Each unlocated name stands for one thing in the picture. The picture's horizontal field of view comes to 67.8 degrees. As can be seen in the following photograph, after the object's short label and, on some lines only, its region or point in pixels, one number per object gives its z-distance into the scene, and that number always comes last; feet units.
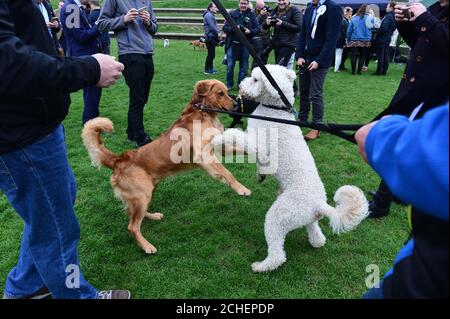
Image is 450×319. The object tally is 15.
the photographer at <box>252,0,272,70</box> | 30.24
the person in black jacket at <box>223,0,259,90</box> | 30.99
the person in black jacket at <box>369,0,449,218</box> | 4.11
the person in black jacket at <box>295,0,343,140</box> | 17.95
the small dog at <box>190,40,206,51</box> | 54.39
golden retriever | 11.05
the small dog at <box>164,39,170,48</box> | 57.97
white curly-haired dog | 8.69
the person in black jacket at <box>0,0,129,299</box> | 5.08
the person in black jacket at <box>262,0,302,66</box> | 25.64
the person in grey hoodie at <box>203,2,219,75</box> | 38.65
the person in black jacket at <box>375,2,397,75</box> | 39.96
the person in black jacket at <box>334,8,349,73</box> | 41.52
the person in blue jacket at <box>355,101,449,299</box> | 2.91
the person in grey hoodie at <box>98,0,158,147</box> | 16.44
